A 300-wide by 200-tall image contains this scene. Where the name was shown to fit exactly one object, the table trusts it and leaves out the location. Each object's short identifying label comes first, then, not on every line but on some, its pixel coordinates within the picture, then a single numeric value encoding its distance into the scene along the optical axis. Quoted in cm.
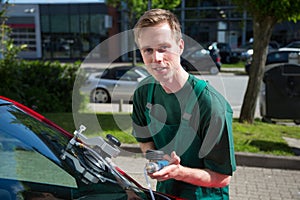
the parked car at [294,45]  2611
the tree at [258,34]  707
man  169
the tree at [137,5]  2153
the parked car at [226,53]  2848
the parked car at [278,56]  1844
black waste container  709
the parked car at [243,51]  2845
